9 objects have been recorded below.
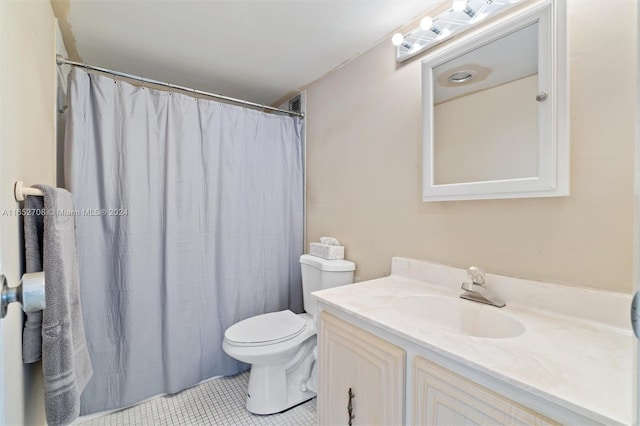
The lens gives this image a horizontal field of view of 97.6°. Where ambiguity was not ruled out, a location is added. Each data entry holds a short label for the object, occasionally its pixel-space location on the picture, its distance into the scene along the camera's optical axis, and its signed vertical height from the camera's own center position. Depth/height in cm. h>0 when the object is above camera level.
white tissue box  178 -29
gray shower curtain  156 -12
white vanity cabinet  65 -51
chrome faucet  105 -33
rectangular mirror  93 +37
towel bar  76 +6
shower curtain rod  145 +78
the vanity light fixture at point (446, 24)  111 +79
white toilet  151 -76
